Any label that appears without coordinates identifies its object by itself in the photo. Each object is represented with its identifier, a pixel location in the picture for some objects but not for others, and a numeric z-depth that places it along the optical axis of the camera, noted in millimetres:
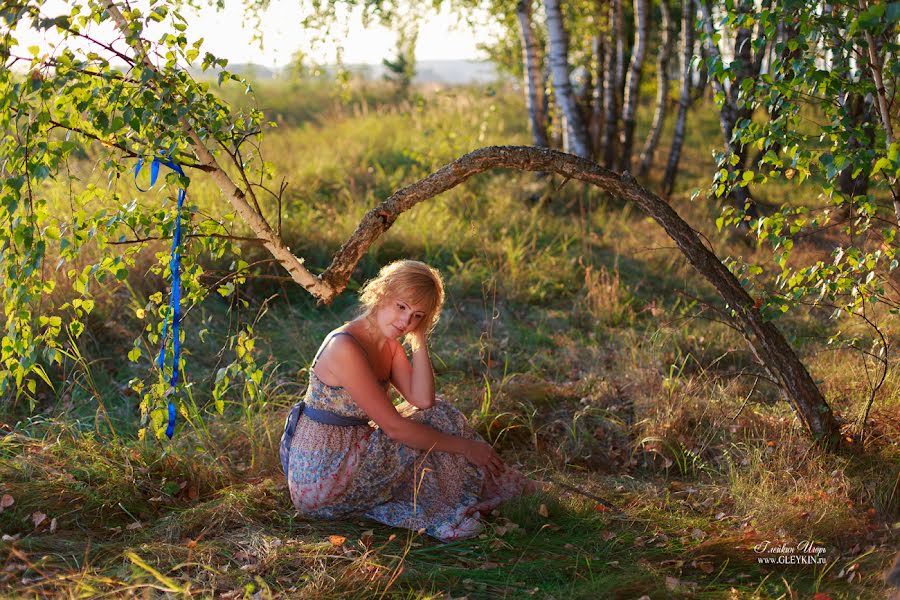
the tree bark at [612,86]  9284
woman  3346
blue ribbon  3384
